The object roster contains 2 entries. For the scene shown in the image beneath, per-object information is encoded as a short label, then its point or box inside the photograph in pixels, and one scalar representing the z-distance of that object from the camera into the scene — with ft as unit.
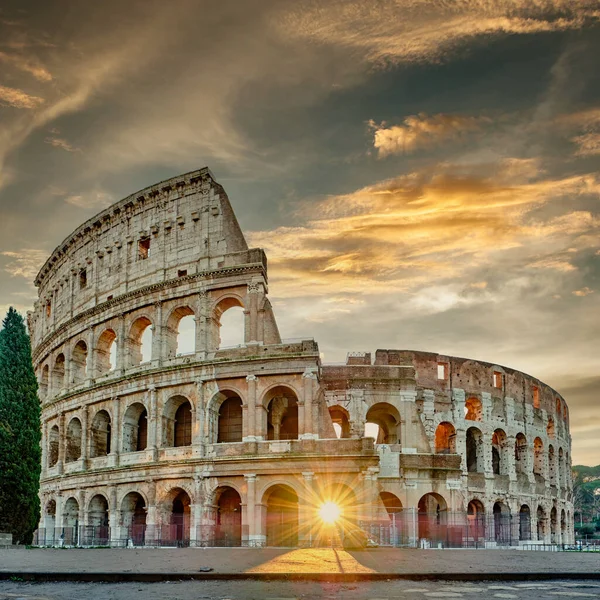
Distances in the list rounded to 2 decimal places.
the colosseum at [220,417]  100.22
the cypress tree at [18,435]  99.19
